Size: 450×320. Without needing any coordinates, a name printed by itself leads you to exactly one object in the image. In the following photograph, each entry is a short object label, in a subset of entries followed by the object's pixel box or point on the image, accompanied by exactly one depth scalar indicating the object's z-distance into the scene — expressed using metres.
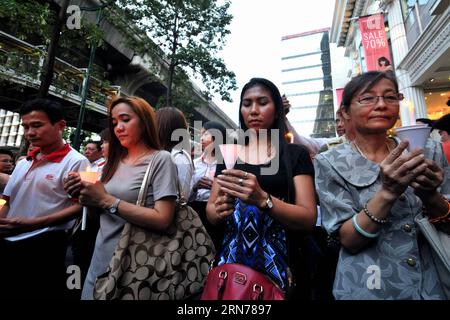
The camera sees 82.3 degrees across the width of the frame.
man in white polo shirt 2.05
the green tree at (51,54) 4.91
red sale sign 11.36
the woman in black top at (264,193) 1.30
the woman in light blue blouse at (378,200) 1.07
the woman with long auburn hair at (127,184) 1.52
